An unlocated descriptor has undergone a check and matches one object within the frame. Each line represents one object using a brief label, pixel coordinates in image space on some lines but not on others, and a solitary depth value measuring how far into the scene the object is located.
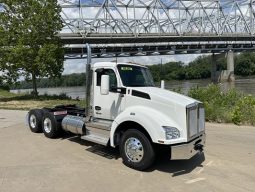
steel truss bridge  44.64
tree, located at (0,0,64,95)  15.95
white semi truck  4.21
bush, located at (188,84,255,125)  7.63
